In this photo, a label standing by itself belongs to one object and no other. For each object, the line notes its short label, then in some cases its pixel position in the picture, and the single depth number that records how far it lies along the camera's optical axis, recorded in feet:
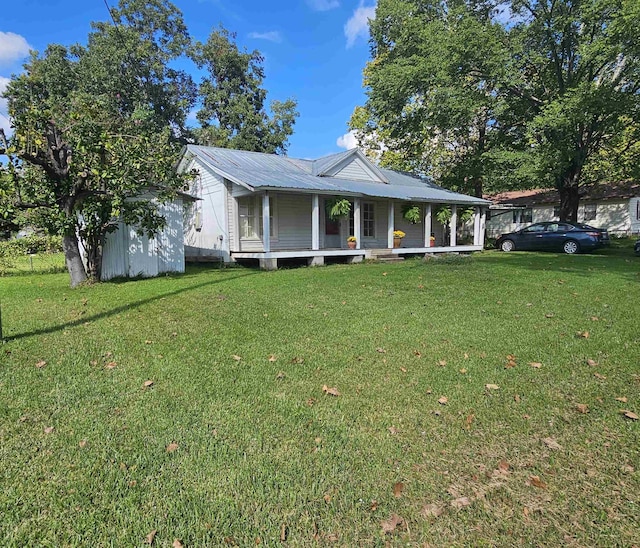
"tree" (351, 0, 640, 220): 54.19
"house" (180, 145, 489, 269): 44.75
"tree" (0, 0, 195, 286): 26.32
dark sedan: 54.54
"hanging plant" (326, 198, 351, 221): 46.06
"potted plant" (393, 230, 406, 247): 54.75
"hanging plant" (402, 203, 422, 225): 55.11
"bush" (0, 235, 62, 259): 39.96
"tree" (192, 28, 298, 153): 104.63
